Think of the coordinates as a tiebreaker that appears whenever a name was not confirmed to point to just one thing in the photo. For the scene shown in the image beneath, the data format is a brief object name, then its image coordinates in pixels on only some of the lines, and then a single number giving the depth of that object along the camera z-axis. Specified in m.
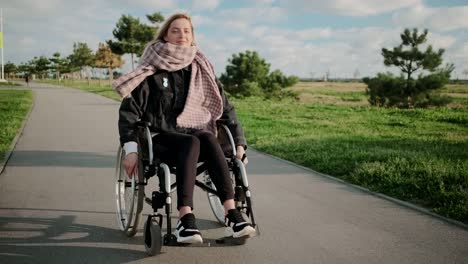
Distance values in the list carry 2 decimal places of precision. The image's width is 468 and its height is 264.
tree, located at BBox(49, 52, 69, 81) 83.44
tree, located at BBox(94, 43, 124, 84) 54.12
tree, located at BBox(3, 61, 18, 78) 100.56
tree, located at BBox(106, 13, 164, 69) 40.47
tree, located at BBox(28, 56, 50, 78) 90.19
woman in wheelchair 3.22
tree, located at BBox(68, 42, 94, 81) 67.19
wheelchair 3.17
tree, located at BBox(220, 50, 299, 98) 28.66
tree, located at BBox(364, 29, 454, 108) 24.59
